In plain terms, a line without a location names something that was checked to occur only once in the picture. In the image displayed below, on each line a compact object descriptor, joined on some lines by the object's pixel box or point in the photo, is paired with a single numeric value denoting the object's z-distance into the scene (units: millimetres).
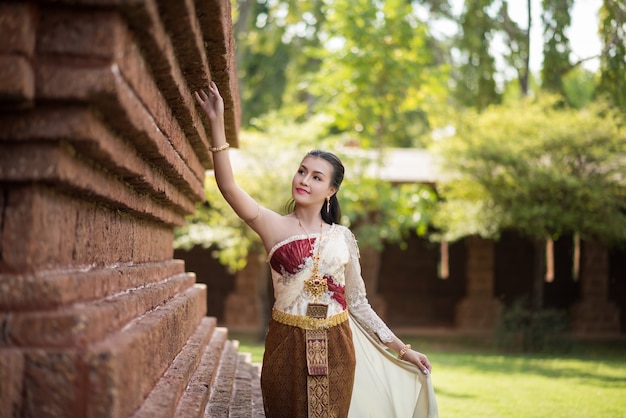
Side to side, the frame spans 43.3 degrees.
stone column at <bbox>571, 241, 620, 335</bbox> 15625
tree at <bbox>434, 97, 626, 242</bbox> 11945
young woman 3035
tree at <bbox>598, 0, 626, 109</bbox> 12609
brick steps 2205
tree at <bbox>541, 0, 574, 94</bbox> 15820
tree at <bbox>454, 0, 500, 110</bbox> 15938
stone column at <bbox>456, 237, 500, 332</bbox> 15422
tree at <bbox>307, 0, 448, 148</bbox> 12492
